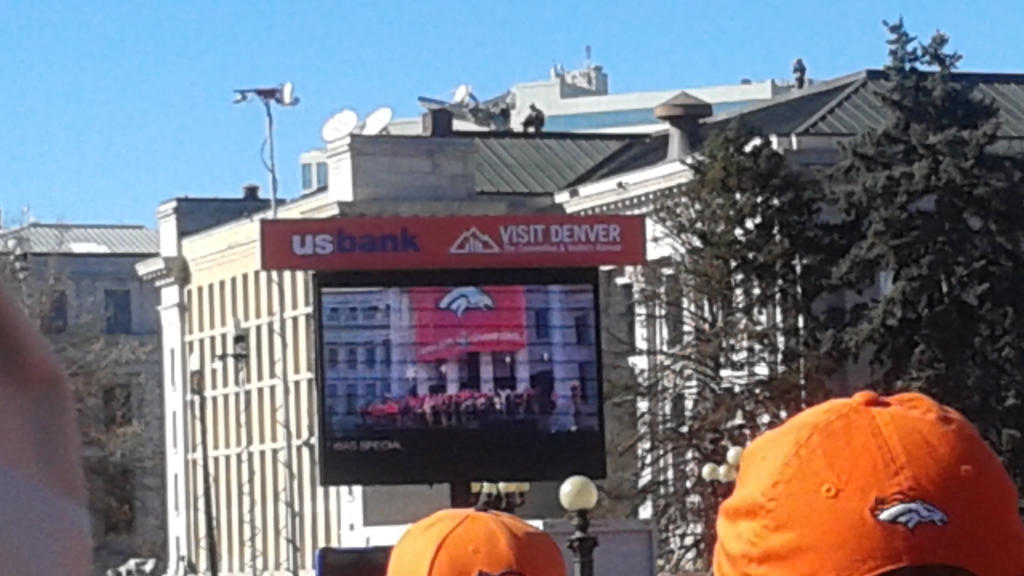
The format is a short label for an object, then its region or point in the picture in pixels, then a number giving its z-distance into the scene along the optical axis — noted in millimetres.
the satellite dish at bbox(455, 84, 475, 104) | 102812
